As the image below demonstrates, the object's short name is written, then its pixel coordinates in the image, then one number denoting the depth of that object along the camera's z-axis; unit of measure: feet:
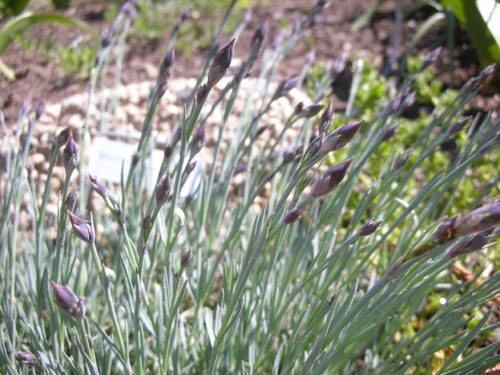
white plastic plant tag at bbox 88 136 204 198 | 1.16
